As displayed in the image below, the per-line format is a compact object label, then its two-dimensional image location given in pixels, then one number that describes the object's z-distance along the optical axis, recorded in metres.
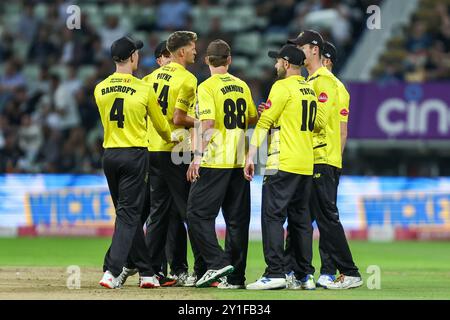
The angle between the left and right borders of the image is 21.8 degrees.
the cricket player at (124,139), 12.39
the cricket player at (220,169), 12.57
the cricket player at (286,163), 12.52
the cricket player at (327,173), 13.12
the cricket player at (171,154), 13.14
